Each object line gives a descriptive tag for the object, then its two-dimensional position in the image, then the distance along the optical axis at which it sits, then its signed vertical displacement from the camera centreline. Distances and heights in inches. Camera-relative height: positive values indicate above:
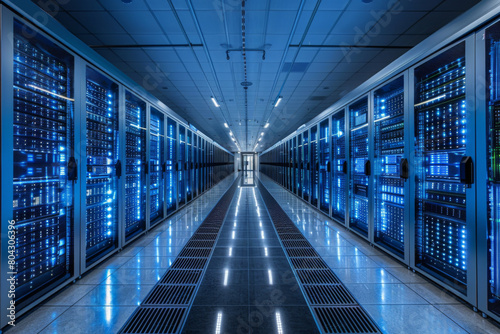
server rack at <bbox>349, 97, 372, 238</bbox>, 148.1 +0.0
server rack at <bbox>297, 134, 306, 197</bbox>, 327.3 +2.9
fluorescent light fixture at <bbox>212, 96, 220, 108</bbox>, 311.1 +91.3
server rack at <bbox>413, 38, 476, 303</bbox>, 77.6 -0.8
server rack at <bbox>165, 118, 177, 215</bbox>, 219.9 +1.3
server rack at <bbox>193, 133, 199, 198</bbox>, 335.0 +3.5
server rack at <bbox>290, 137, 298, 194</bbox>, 369.7 +8.2
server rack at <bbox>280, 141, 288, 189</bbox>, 451.5 +8.4
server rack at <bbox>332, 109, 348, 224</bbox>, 184.6 +0.1
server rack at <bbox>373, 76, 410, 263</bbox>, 112.3 -1.6
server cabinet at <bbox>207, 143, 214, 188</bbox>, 479.4 +4.7
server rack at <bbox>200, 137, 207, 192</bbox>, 397.5 +6.0
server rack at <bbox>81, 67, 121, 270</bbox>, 107.7 -0.2
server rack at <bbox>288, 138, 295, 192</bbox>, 381.0 +5.6
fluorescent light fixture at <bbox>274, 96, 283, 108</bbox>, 319.0 +95.0
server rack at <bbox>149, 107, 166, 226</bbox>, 181.5 +1.1
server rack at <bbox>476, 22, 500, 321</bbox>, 70.1 -0.4
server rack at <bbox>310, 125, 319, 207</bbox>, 250.8 +0.1
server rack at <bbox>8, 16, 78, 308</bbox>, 67.4 +2.1
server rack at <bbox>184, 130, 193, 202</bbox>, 293.1 +1.8
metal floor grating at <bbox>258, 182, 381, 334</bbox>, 69.2 -46.8
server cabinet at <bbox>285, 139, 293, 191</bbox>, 410.9 +7.3
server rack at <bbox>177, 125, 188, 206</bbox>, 263.4 -1.9
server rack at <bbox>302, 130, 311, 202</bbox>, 296.0 -2.5
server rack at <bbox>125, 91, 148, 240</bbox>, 143.2 +1.5
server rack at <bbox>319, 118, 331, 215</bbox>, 221.9 +1.1
